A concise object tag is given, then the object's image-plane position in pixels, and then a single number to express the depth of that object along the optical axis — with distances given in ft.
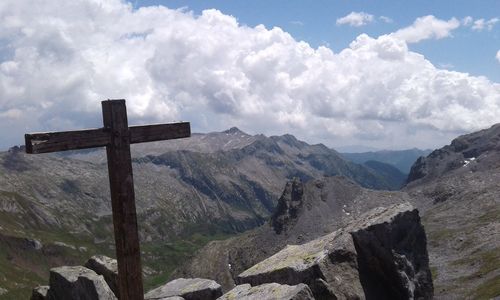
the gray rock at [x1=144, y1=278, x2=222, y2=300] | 76.79
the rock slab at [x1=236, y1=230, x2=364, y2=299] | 75.92
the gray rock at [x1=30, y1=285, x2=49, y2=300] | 78.88
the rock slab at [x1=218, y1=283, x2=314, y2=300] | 60.80
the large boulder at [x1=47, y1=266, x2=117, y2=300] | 69.05
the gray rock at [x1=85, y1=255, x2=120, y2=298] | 78.59
